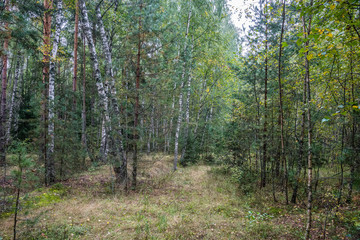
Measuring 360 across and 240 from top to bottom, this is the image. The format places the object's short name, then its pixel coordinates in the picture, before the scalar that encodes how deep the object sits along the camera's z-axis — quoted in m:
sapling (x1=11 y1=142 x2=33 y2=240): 3.12
